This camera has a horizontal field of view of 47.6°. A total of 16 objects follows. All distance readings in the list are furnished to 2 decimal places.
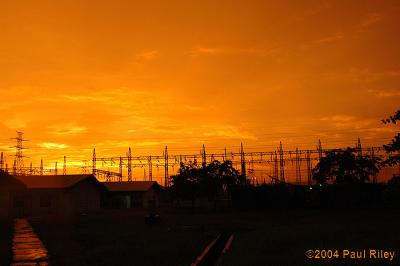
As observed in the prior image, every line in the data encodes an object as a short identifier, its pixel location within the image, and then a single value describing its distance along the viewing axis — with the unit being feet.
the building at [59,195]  194.08
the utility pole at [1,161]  279.98
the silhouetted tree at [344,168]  196.34
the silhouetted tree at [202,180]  194.70
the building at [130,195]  261.83
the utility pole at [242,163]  241.22
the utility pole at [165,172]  274.52
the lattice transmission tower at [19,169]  244.71
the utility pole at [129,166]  286.48
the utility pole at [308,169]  236.24
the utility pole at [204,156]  249.65
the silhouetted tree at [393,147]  42.93
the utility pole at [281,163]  253.65
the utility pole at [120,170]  294.13
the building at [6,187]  144.56
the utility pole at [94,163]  275.59
